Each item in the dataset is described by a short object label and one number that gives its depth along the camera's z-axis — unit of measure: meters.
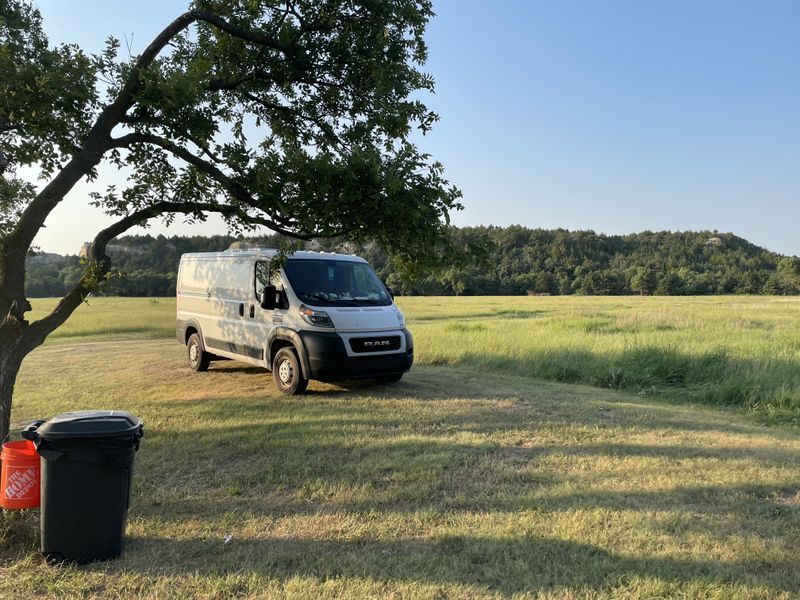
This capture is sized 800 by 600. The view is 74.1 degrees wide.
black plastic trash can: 3.20
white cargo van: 8.36
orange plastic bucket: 3.32
